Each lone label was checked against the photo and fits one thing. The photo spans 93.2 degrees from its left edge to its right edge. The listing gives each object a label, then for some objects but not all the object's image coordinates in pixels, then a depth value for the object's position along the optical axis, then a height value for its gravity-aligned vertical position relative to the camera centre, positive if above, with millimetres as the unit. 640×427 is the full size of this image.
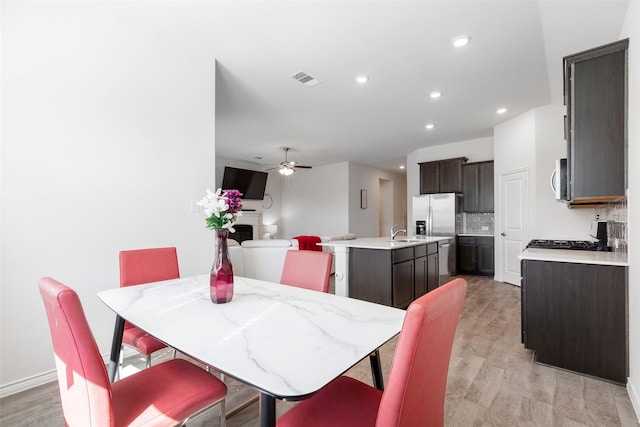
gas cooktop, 3043 -298
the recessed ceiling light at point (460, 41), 2805 +1662
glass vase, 1466 -275
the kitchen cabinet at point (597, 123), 2053 +659
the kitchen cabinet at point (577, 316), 2068 -728
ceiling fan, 6348 +1057
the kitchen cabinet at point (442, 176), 6285 +891
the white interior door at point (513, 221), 4949 -65
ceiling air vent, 3508 +1666
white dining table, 841 -420
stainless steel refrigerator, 6105 +10
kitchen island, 3420 -632
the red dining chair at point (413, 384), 722 -440
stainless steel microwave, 2689 +351
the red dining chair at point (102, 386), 894 -617
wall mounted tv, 7762 +989
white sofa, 4629 -611
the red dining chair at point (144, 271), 1742 -364
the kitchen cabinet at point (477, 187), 5965 +619
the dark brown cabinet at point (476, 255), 5867 -747
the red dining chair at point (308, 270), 1889 -338
